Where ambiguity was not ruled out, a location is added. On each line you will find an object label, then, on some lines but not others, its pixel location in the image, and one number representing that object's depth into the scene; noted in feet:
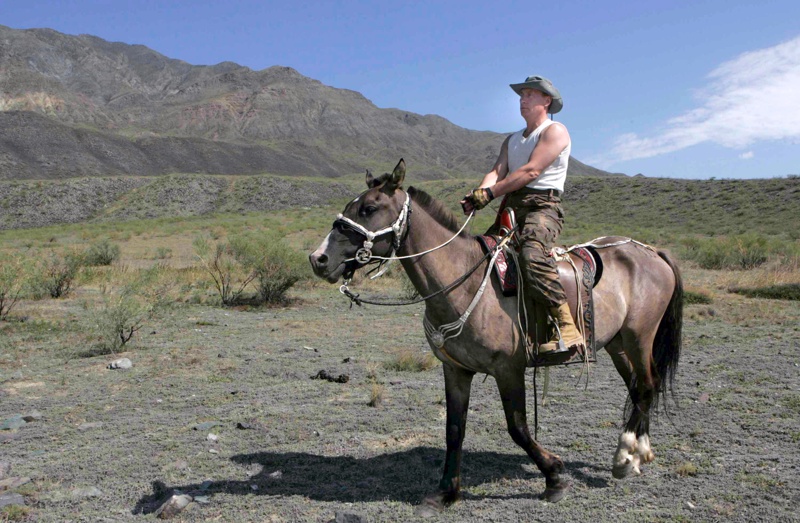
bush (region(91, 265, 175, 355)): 32.78
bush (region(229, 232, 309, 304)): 49.73
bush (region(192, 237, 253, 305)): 50.67
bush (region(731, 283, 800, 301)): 46.34
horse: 13.21
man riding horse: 13.87
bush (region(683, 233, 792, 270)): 67.82
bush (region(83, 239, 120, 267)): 73.97
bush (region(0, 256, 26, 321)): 41.09
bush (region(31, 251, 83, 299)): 48.29
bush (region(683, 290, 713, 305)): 44.93
